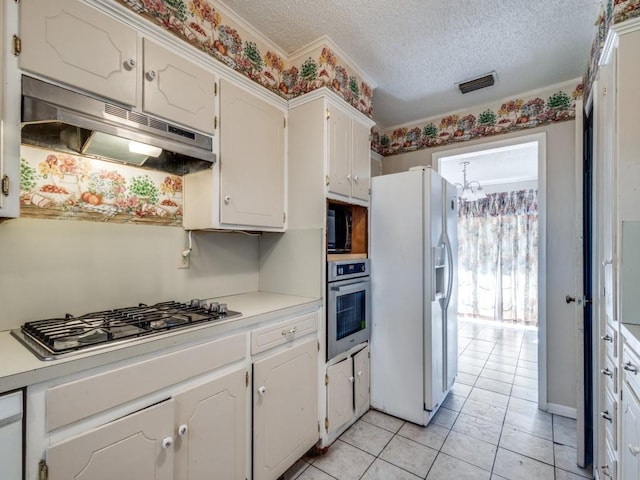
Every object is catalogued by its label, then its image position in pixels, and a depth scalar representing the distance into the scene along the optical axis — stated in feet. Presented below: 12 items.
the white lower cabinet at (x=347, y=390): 6.36
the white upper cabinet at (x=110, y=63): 3.52
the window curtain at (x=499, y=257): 16.56
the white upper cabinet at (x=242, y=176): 5.49
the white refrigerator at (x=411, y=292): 6.99
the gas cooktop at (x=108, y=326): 3.13
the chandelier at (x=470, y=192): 13.09
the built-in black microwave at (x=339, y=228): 6.66
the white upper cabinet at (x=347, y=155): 6.53
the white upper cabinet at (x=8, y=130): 3.24
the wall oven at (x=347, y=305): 6.33
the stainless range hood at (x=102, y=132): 3.44
